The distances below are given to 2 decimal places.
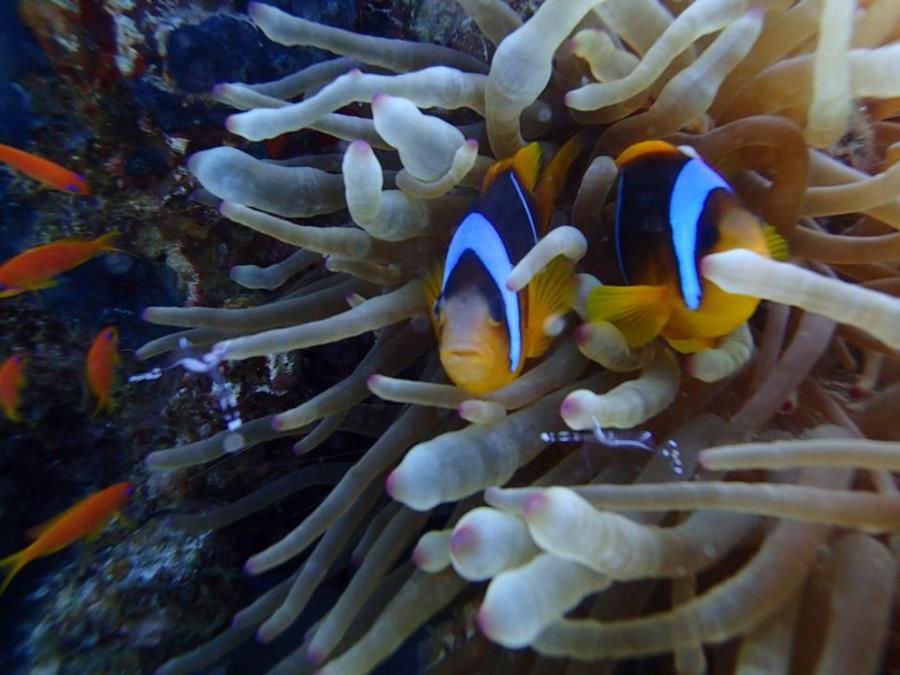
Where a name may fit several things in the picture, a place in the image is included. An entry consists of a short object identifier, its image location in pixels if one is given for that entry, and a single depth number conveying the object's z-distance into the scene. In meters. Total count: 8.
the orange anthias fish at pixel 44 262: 0.30
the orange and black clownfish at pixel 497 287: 0.17
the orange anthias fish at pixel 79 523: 0.29
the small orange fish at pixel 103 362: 0.32
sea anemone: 0.13
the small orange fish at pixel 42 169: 0.29
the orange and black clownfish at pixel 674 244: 0.16
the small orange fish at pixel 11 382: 0.32
